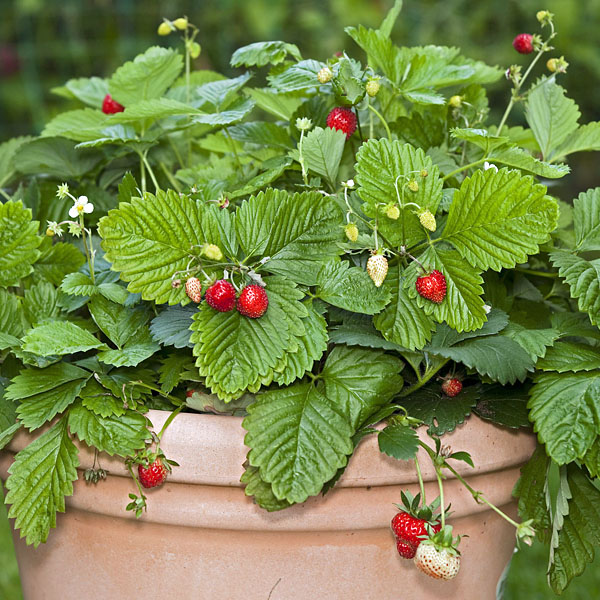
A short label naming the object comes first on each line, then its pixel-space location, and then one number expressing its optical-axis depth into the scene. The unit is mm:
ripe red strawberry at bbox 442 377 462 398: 1154
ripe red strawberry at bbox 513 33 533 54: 1241
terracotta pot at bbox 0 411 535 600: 1125
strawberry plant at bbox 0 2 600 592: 1118
